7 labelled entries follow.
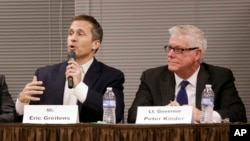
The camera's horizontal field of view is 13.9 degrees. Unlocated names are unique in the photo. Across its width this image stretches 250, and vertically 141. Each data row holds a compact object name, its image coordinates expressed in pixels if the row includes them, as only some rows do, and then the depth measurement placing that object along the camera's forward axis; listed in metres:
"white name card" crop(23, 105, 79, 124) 5.42
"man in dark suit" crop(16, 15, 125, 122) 6.45
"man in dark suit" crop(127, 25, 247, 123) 6.63
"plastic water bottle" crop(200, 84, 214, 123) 5.80
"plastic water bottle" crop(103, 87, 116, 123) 6.06
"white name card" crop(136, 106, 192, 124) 5.28
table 5.12
